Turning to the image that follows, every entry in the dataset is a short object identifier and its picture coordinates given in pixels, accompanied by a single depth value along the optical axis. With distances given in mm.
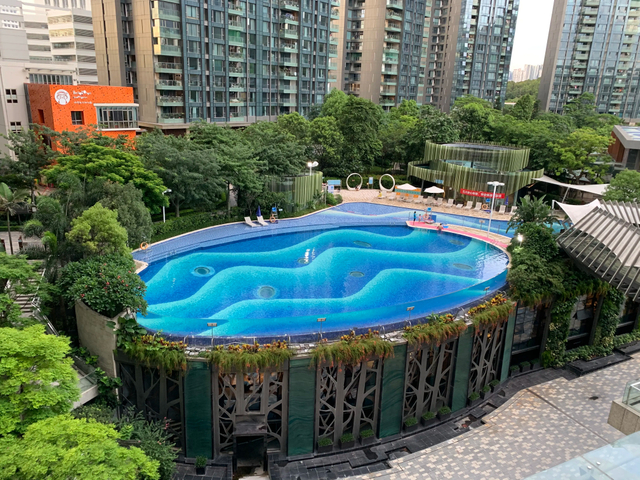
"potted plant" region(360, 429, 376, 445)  16938
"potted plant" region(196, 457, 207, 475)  15516
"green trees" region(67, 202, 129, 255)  17969
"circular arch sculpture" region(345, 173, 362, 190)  46550
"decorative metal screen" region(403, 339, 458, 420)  17641
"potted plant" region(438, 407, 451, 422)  18344
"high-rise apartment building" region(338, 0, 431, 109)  76188
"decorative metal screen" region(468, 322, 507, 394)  19078
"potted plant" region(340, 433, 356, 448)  16620
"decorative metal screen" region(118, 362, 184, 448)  16109
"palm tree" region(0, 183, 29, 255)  24422
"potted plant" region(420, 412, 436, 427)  17953
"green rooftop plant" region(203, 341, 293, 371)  15367
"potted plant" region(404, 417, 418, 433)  17609
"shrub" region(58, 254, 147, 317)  16328
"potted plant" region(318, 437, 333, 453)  16391
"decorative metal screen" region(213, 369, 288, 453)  15766
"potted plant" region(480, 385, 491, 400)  19734
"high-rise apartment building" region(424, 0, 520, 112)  90062
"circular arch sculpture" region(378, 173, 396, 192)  45069
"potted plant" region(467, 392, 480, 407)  19188
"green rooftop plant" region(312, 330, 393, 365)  15844
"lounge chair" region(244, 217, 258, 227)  33531
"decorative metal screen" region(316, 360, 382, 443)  16297
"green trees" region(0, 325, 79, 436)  11164
